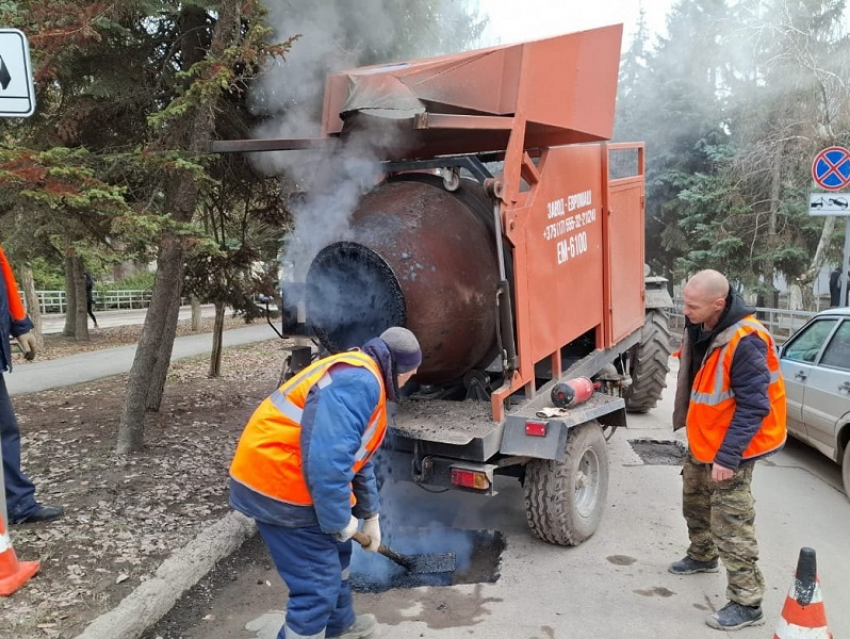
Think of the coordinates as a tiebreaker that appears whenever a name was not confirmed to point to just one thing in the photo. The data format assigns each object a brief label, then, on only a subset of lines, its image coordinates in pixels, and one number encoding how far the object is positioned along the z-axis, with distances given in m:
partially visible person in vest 3.95
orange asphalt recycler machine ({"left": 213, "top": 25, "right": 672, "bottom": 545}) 3.85
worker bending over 2.50
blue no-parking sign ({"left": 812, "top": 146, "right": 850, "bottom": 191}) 8.11
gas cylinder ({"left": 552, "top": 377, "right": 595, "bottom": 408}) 4.24
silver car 5.08
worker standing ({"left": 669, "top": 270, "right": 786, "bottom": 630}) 3.29
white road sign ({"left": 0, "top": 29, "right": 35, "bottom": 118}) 3.27
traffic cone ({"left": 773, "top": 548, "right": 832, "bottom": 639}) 2.50
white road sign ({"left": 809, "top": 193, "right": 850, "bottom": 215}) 8.08
